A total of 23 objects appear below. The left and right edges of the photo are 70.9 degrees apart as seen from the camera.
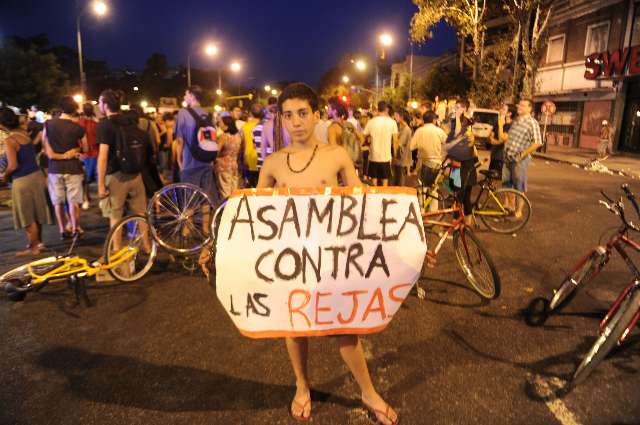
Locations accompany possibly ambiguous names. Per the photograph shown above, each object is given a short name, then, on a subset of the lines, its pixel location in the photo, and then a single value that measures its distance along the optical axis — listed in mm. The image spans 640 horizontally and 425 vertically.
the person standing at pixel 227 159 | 6691
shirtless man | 2768
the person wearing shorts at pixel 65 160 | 6449
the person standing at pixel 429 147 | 7418
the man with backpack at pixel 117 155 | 5156
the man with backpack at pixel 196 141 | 5648
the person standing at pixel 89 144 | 8625
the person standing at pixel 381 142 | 8898
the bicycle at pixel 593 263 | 3586
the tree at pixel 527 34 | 23219
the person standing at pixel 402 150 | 9727
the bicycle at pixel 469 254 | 4526
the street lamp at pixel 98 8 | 19328
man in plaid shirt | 7562
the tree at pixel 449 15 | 26625
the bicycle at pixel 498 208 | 7238
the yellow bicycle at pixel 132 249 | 4488
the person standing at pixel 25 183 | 6066
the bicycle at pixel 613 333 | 2969
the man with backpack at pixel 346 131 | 9664
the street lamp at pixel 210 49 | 30202
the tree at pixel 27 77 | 36500
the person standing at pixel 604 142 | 21203
